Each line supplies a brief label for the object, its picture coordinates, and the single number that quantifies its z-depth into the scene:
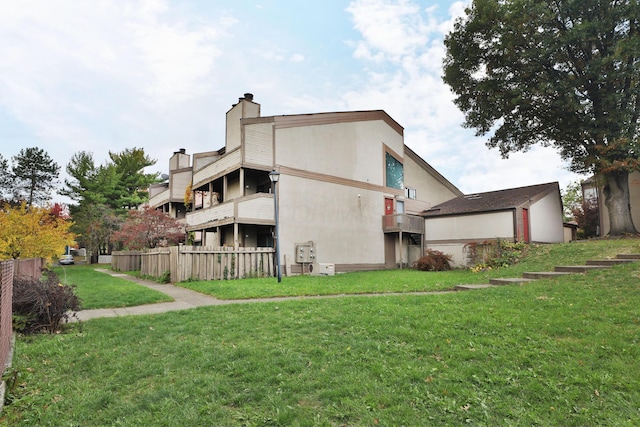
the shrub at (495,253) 17.34
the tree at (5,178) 34.52
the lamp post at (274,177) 13.72
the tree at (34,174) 36.00
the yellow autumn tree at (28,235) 13.82
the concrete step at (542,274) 11.26
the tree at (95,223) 35.53
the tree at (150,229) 22.91
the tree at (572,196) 39.84
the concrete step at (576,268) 11.18
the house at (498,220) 20.56
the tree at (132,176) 40.91
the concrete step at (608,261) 11.39
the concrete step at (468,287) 10.37
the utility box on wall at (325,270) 18.38
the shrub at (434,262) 21.14
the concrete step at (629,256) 11.57
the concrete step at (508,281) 10.95
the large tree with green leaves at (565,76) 17.05
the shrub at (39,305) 6.07
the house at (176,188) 30.72
